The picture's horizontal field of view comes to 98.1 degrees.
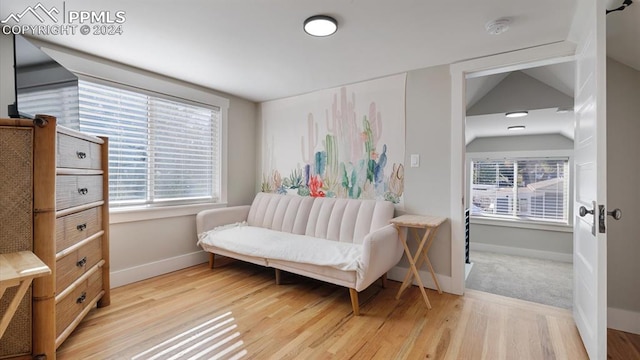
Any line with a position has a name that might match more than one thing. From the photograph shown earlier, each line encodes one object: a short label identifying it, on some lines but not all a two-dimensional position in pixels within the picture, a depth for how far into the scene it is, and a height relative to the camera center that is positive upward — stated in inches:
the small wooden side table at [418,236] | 93.1 -20.6
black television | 67.7 +25.6
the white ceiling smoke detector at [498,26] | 74.7 +42.0
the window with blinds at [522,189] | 185.8 -6.9
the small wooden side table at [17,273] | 37.4 -13.2
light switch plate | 111.2 +7.6
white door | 54.7 -0.5
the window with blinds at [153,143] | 105.5 +15.8
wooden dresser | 54.0 -9.3
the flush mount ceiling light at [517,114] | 137.9 +33.2
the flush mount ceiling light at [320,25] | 74.0 +42.4
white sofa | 88.4 -24.1
